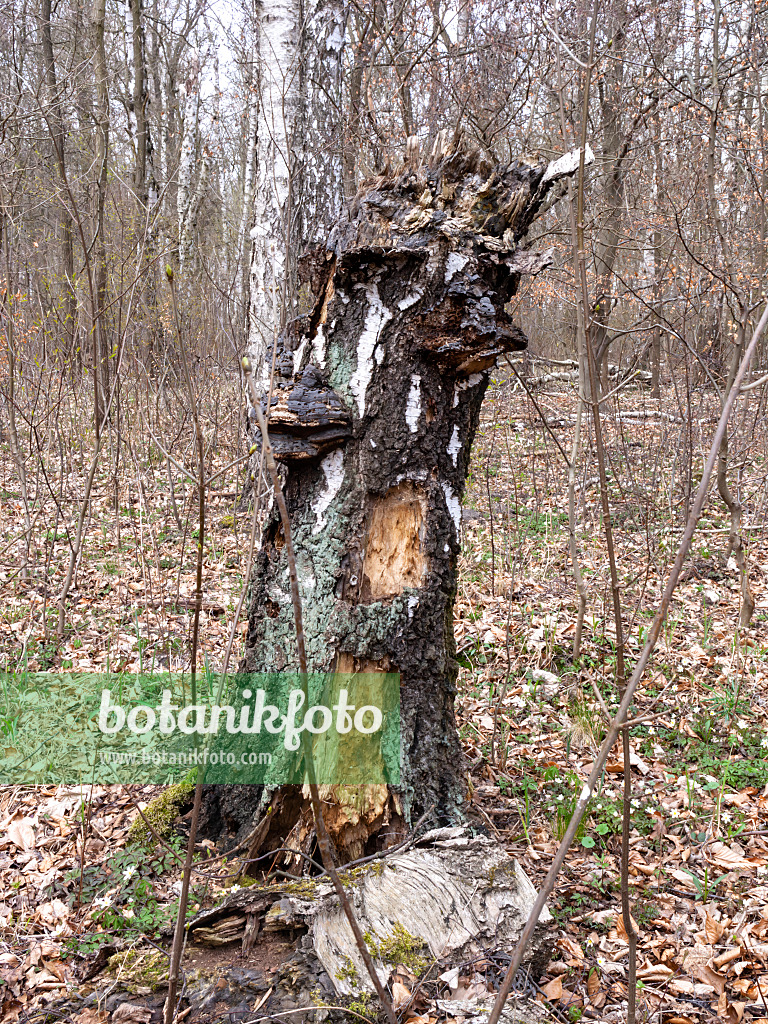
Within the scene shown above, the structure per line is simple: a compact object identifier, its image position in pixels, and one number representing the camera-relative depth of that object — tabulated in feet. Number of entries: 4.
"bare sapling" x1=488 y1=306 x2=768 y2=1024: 3.24
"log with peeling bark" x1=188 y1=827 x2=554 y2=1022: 5.59
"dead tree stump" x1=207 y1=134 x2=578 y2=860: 7.07
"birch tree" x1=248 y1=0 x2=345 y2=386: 15.96
